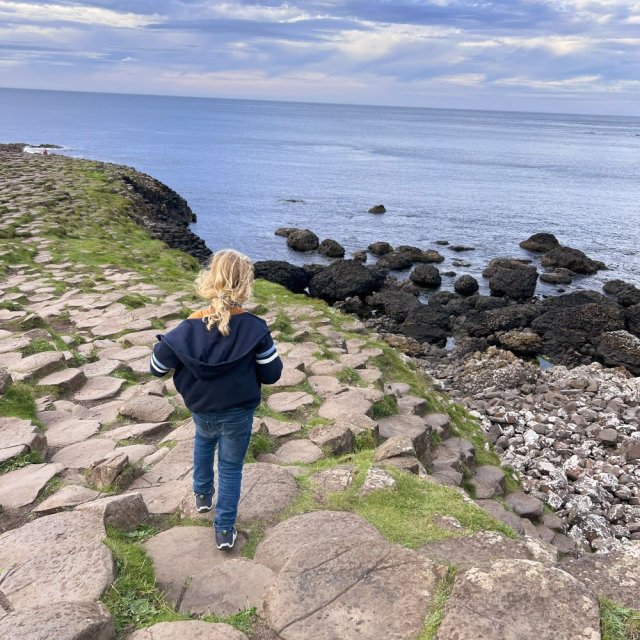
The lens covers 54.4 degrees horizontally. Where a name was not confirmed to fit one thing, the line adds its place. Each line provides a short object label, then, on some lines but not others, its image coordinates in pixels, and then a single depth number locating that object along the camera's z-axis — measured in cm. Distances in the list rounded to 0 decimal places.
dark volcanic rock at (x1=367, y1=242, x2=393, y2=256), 3400
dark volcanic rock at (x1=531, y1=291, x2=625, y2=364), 1996
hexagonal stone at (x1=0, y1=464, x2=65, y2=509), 510
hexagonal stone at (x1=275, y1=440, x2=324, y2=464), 630
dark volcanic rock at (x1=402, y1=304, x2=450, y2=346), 2139
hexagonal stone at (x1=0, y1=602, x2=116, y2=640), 313
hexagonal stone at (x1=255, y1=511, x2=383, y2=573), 435
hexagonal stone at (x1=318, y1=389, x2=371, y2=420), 749
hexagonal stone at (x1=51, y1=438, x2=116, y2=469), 589
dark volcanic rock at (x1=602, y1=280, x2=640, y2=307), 2514
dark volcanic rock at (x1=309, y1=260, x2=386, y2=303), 2567
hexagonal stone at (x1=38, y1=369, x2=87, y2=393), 765
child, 431
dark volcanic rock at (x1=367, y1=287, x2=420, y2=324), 2335
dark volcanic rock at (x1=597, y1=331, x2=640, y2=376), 1861
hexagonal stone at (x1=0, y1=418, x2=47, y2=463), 587
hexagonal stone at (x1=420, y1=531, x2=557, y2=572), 423
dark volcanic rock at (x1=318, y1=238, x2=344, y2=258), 3362
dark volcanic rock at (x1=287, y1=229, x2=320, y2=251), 3441
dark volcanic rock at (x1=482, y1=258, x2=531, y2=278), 3012
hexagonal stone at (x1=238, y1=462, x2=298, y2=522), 494
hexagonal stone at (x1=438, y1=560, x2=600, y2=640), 337
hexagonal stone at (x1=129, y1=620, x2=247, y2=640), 337
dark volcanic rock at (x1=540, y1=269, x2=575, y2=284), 3009
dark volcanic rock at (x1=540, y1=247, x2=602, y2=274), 3183
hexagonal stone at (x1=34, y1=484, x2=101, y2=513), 495
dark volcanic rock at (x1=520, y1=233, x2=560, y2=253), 3603
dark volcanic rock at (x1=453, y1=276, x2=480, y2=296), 2739
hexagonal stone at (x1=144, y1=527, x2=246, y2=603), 410
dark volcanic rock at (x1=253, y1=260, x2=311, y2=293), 2598
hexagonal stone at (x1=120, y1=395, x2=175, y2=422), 702
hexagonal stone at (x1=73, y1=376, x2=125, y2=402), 761
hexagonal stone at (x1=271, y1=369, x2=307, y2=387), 834
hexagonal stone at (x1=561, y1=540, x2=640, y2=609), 394
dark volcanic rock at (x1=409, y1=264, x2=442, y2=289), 2847
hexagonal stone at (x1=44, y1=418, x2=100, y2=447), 640
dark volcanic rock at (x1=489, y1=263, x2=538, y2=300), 2698
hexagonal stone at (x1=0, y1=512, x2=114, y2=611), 367
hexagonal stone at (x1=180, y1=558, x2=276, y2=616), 383
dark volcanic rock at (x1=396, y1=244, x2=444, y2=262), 3250
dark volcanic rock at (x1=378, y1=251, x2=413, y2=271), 3131
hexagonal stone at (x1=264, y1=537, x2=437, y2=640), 355
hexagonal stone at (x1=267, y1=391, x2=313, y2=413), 760
